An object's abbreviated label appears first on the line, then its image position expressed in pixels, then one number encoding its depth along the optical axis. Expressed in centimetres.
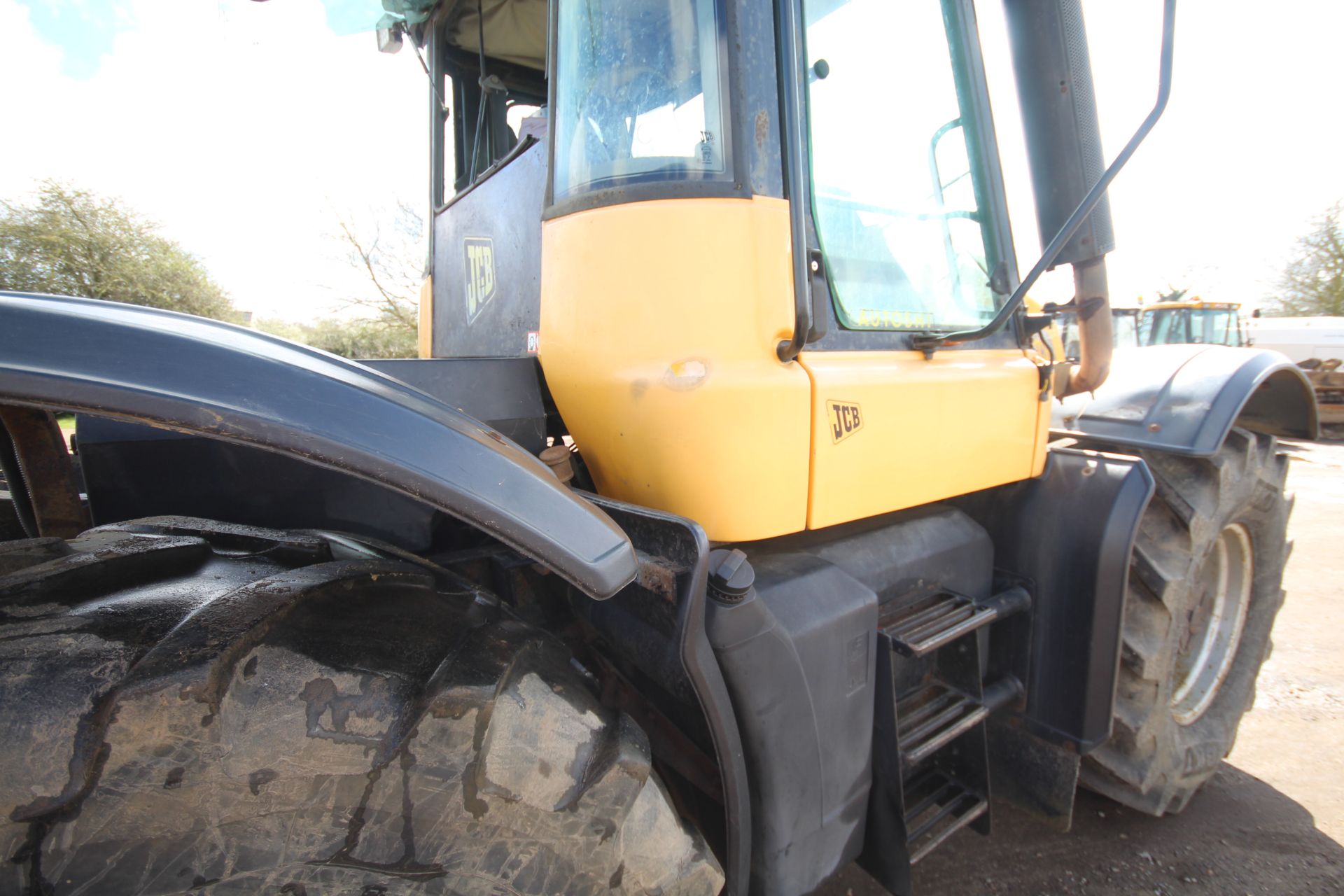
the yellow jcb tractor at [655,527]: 81
